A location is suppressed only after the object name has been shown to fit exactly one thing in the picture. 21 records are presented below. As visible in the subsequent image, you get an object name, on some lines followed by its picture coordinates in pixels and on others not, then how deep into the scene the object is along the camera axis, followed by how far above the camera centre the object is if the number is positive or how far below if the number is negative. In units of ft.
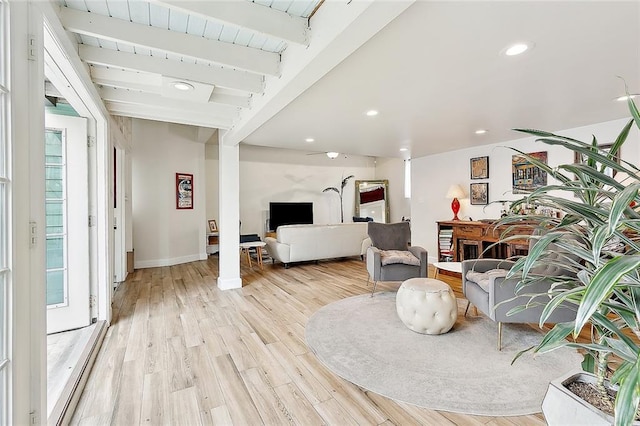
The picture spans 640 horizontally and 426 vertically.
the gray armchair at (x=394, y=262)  12.26 -2.18
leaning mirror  29.22 +1.16
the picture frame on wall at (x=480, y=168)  16.55 +2.45
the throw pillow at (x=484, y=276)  8.63 -2.09
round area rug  6.03 -3.77
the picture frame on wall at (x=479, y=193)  16.63 +1.01
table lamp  17.18 +0.90
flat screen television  24.56 -0.18
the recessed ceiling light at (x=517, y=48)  6.11 +3.45
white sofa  17.78 -1.98
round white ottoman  8.64 -2.90
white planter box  3.12 -2.21
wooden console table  14.65 -1.68
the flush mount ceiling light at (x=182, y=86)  8.17 +3.58
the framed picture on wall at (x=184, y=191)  19.47 +1.37
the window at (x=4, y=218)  3.61 -0.08
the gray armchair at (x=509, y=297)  7.91 -2.45
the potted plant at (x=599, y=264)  2.12 -0.45
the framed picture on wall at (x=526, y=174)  14.31 +1.81
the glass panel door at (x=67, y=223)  8.83 -0.35
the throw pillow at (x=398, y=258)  12.28 -2.02
